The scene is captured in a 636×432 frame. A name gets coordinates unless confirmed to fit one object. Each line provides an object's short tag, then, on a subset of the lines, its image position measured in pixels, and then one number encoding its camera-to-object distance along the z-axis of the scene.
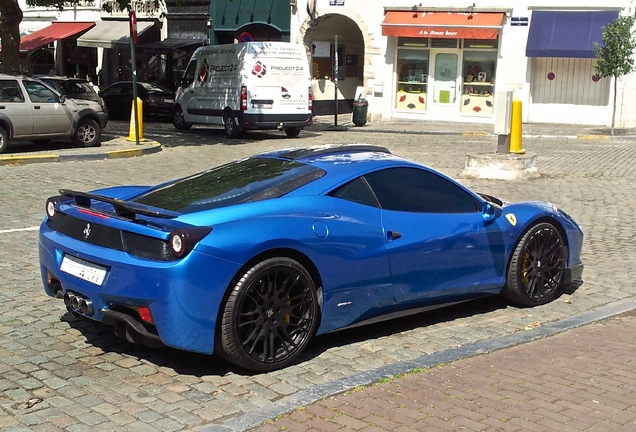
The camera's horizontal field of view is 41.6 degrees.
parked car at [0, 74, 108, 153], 16.92
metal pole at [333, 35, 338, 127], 25.52
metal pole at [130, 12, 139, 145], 18.14
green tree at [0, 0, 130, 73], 19.86
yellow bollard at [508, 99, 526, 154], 14.59
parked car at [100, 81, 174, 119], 27.50
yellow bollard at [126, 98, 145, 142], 19.38
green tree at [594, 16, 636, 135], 22.95
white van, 21.53
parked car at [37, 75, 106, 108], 19.52
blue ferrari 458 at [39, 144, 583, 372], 4.97
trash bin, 27.38
